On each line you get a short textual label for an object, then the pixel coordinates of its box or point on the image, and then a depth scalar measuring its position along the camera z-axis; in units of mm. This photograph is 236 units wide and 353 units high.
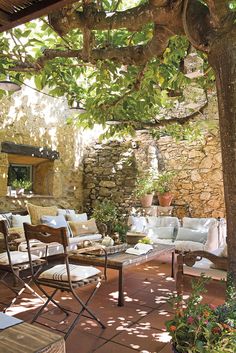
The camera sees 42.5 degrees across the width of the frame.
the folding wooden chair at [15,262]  2952
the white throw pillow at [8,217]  5020
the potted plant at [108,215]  6571
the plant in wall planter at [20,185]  5992
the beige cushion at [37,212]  5422
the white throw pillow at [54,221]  5237
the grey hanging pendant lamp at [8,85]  3114
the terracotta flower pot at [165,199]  6371
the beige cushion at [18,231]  4543
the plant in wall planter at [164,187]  6389
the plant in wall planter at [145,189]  6461
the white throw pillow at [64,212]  5906
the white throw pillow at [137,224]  5328
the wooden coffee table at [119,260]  3074
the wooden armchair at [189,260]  2344
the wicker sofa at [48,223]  4098
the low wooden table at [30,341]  601
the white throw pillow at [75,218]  5910
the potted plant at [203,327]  1414
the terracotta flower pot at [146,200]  6441
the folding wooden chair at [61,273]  2381
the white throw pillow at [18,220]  5020
